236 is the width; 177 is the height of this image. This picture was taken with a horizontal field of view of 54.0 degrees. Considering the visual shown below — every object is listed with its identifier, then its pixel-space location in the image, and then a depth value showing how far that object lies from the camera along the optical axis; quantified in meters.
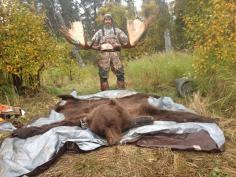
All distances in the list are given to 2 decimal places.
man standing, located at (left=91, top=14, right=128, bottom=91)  4.54
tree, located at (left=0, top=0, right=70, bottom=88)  4.44
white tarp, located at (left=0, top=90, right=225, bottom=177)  2.46
